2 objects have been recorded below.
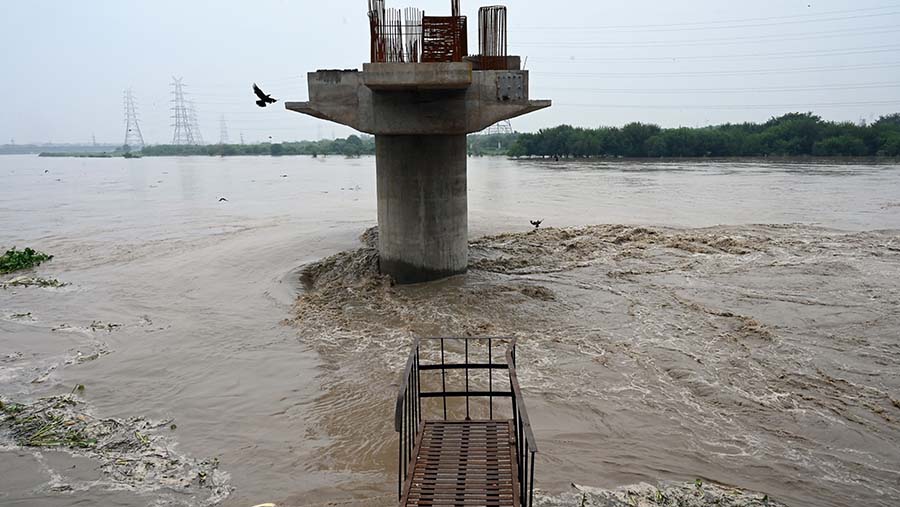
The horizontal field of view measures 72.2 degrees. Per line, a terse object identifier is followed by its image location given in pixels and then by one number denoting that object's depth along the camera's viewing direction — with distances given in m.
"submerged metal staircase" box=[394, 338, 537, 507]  4.48
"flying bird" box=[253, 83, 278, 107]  13.70
